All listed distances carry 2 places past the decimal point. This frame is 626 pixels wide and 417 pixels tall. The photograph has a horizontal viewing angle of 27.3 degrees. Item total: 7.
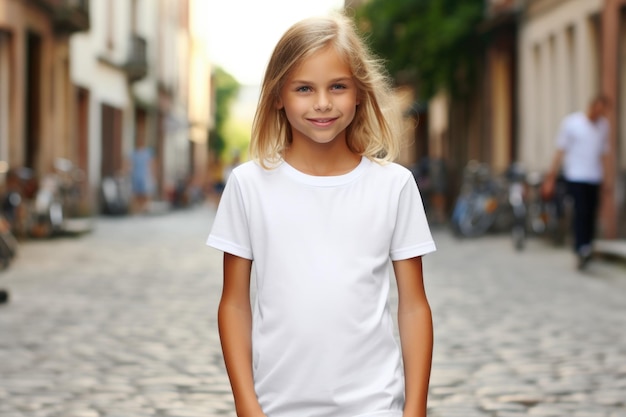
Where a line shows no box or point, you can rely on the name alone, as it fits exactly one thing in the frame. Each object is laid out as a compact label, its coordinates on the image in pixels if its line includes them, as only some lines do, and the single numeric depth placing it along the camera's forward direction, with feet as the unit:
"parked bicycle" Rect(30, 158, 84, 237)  60.30
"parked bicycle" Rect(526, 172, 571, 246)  56.80
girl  8.11
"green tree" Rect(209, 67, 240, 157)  229.99
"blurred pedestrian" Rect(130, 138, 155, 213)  100.22
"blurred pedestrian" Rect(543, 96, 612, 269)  42.98
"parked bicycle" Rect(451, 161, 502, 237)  65.87
